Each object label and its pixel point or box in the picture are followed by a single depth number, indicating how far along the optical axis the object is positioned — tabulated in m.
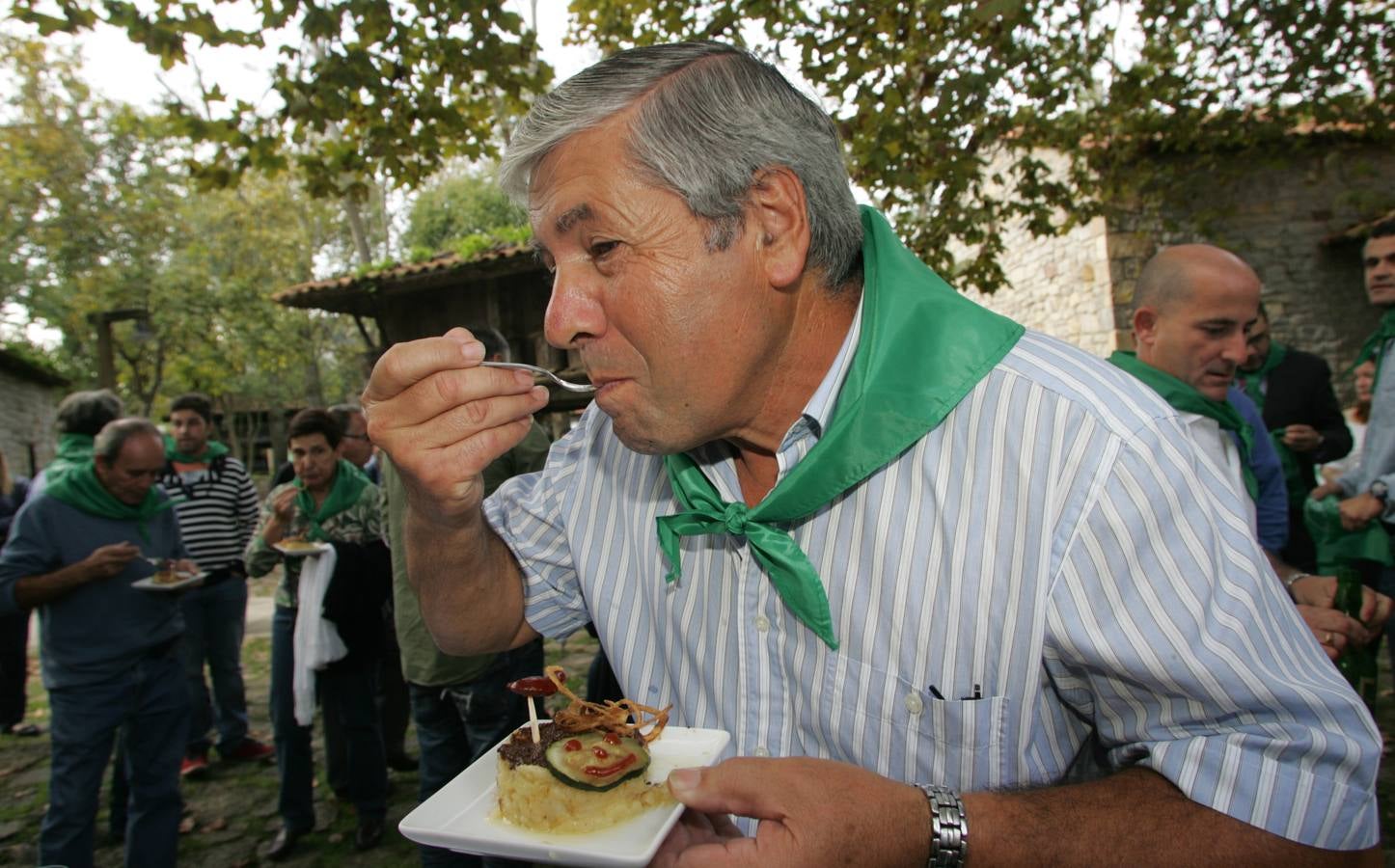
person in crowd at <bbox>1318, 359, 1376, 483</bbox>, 4.17
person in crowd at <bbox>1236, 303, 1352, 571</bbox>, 5.14
